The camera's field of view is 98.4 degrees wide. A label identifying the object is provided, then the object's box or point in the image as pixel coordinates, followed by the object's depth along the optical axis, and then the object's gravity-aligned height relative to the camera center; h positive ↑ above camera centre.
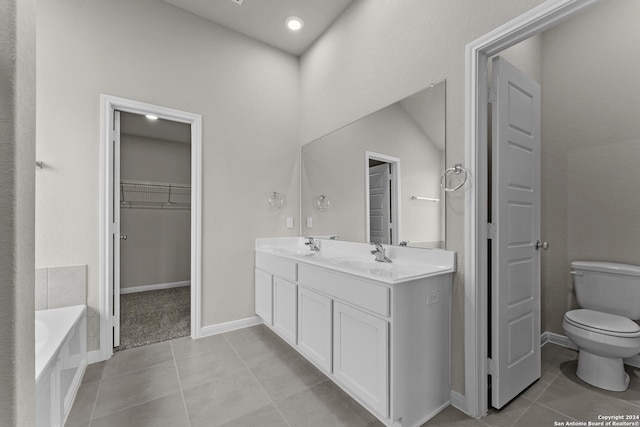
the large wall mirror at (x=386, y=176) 1.83 +0.32
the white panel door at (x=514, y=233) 1.67 -0.12
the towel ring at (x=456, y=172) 1.65 +0.25
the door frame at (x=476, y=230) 1.59 -0.09
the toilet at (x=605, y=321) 1.78 -0.74
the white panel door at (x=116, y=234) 2.37 -0.18
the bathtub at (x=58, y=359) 1.26 -0.82
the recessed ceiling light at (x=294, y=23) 2.70 +1.91
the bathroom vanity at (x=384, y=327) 1.43 -0.67
